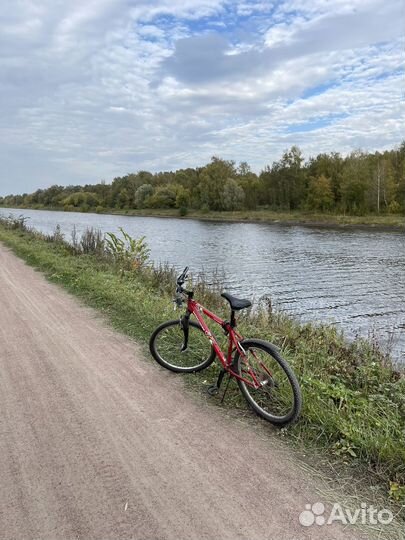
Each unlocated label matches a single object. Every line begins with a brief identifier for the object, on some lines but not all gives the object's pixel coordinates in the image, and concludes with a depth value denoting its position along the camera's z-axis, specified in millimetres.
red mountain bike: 3915
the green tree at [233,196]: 78625
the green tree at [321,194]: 64188
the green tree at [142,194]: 99638
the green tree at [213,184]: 82412
